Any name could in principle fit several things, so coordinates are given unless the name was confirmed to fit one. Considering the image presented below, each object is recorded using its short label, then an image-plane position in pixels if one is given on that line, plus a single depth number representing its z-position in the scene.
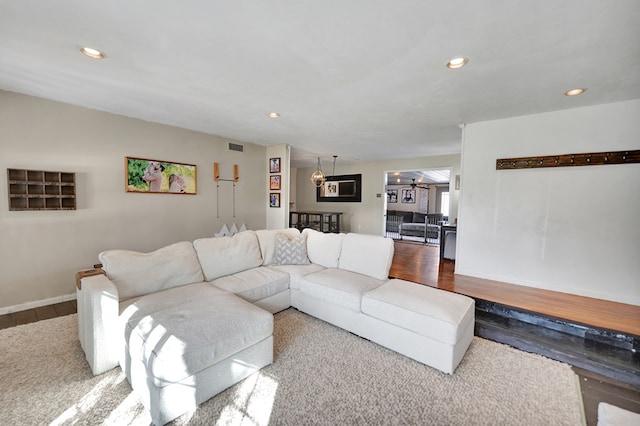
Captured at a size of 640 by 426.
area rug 1.62
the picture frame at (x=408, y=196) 14.02
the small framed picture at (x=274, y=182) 5.43
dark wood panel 2.94
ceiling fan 11.96
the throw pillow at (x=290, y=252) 3.45
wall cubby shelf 2.94
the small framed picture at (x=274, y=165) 5.45
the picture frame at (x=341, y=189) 8.31
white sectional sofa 1.66
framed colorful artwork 3.77
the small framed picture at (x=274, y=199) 5.44
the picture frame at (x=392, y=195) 14.28
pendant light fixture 7.05
